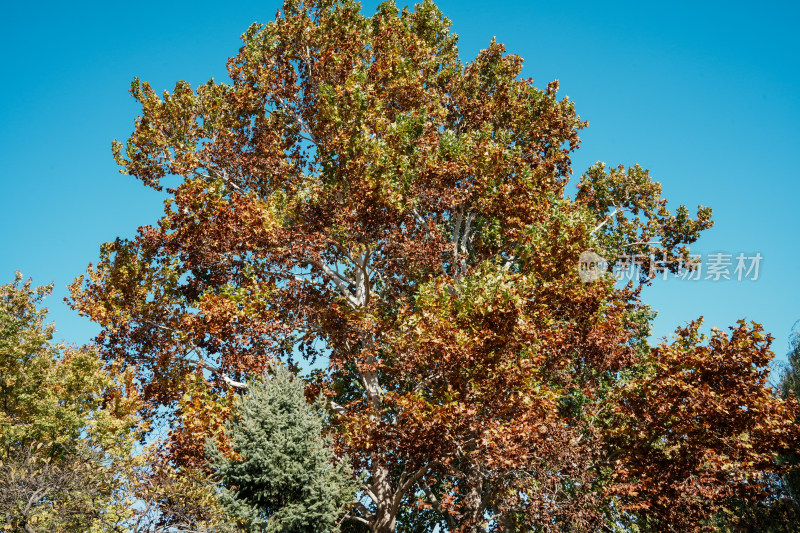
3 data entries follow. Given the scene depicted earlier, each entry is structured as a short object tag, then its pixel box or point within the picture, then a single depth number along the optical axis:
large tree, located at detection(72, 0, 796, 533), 12.80
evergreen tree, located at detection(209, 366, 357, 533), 11.60
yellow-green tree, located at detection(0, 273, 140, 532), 13.30
